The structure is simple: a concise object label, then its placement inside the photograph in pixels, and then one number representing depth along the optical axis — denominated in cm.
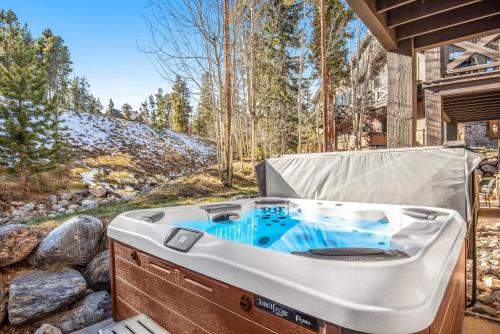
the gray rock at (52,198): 532
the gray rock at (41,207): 493
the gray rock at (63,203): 516
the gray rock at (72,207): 506
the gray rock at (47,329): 239
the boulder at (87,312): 253
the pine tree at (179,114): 2353
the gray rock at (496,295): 237
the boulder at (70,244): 295
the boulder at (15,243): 281
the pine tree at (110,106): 3496
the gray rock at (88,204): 507
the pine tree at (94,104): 2856
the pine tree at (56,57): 1986
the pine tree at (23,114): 550
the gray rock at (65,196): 545
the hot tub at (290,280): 81
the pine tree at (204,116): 784
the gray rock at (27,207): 480
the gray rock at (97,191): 585
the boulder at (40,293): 251
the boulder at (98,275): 299
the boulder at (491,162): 903
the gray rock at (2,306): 251
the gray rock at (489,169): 884
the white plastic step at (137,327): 158
